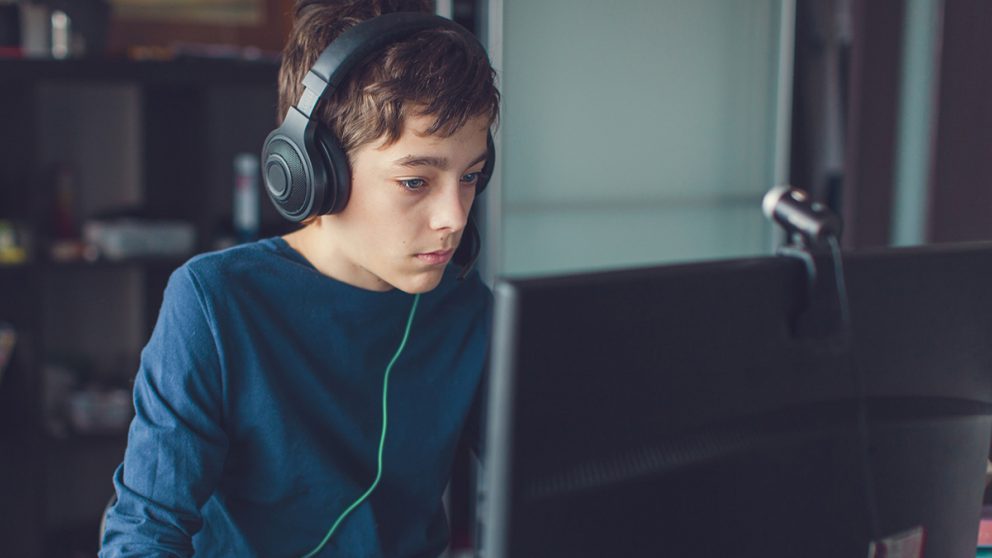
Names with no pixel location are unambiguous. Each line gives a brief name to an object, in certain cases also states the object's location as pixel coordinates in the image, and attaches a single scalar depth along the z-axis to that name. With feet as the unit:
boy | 3.01
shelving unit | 7.97
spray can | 8.54
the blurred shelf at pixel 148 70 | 7.73
